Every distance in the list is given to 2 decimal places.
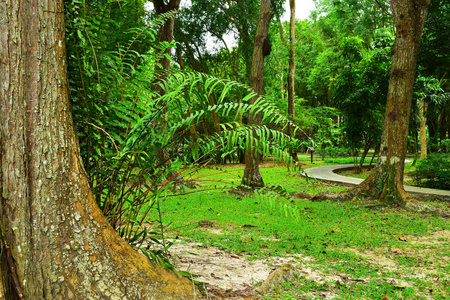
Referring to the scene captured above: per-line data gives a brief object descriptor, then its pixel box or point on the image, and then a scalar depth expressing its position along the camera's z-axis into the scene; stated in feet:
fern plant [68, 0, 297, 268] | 6.87
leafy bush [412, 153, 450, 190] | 30.50
